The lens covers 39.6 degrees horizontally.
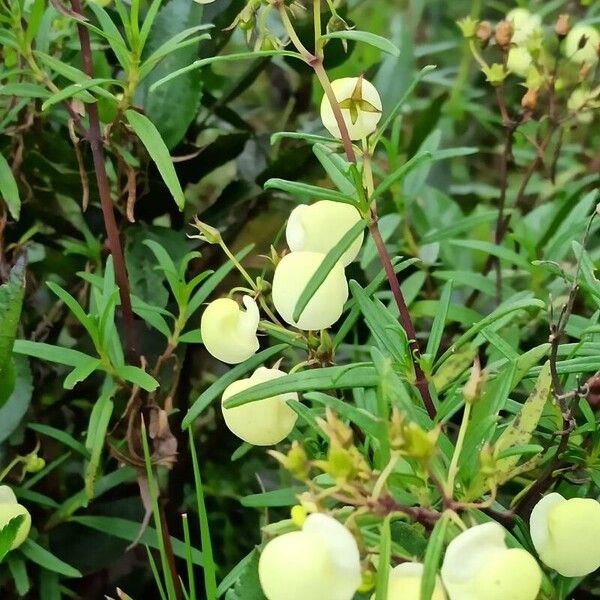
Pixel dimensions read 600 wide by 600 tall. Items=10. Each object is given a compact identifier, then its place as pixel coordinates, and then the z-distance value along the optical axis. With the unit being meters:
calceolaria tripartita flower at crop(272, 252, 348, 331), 0.33
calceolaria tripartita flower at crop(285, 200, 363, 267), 0.35
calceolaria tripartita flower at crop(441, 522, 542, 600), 0.25
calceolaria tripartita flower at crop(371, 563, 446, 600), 0.26
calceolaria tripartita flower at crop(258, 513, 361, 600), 0.25
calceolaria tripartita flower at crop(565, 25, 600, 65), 0.58
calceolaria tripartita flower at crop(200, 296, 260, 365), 0.35
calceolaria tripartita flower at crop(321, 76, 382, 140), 0.33
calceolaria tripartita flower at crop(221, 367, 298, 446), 0.35
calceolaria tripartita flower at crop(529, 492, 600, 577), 0.29
